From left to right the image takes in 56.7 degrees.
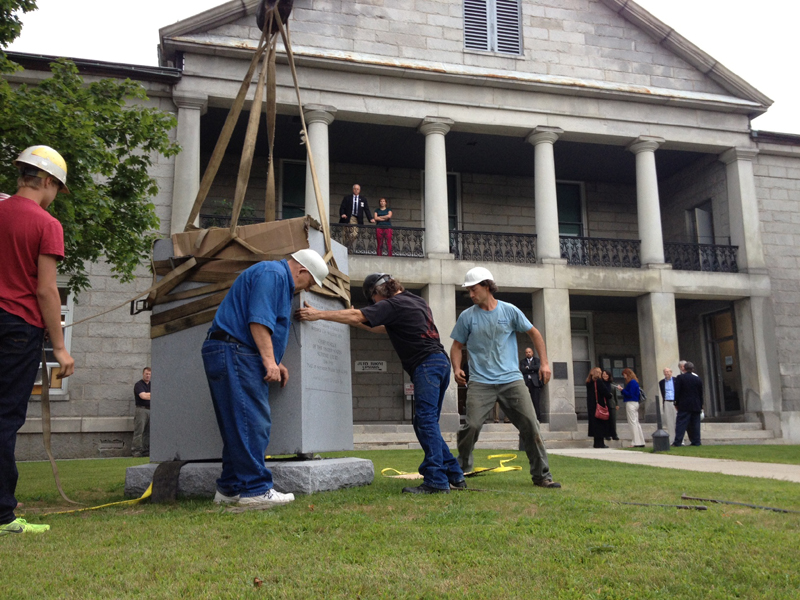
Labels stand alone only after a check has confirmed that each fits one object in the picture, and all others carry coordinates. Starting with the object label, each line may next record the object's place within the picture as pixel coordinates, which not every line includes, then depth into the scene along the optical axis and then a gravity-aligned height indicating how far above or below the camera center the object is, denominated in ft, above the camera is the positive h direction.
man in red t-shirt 13.61 +2.23
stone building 58.49 +22.42
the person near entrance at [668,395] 54.13 +0.54
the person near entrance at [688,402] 48.14 +0.00
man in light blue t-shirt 20.98 +1.18
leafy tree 29.84 +11.39
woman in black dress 50.98 +0.45
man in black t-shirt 18.71 +1.53
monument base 17.75 -1.58
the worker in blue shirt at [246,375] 15.99 +0.80
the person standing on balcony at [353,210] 60.64 +16.20
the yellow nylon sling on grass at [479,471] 24.37 -2.23
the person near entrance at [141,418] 48.93 -0.23
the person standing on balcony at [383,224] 61.41 +15.37
